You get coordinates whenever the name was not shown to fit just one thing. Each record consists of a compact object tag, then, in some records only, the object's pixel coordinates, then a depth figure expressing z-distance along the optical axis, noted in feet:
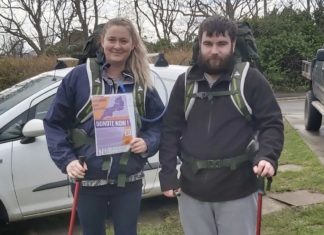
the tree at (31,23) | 90.27
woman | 9.19
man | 8.71
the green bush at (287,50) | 65.10
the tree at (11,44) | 94.06
